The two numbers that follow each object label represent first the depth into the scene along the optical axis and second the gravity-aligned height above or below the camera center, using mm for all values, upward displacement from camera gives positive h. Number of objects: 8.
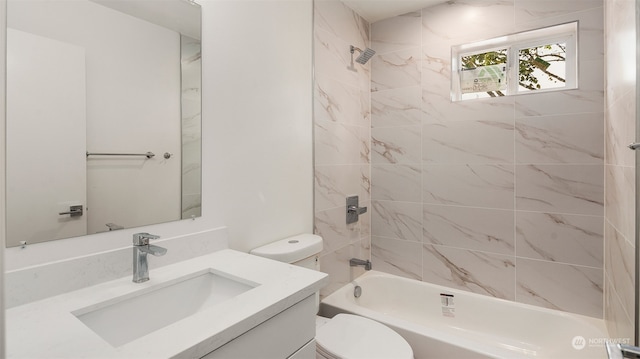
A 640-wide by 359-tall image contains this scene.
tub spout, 2303 -626
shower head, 2186 +862
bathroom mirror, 870 +206
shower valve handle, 2348 -238
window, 1997 +784
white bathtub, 1652 -892
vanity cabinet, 784 -442
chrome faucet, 1026 -245
